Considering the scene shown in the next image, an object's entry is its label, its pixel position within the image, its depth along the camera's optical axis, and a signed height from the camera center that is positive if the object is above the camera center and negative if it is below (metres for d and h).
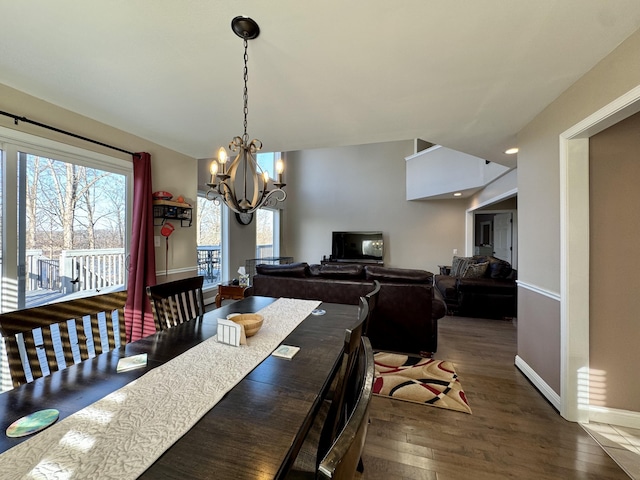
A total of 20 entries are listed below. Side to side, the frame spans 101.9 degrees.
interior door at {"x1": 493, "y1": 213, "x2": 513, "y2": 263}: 6.30 +0.14
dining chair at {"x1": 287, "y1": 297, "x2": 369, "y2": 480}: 0.83 -0.58
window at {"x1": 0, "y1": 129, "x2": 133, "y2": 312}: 2.10 +0.19
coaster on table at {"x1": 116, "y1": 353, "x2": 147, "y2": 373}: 1.11 -0.54
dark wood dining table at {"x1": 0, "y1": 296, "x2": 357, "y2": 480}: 0.66 -0.56
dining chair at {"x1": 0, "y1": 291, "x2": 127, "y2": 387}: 1.10 -0.43
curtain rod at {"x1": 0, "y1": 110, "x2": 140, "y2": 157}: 1.97 +0.96
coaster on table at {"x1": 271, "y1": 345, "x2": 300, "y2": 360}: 1.25 -0.55
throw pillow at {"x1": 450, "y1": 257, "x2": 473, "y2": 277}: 4.77 -0.47
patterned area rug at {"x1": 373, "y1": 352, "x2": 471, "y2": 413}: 2.10 -1.26
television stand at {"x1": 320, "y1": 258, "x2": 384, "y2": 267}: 6.73 -0.54
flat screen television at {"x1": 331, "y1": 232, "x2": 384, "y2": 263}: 6.82 -0.15
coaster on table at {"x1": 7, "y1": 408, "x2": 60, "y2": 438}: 0.74 -0.54
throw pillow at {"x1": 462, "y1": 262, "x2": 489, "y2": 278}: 4.35 -0.48
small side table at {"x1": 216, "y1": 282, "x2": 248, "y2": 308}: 3.67 -0.74
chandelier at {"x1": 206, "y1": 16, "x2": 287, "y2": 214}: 1.45 +0.46
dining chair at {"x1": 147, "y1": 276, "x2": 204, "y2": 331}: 1.75 -0.45
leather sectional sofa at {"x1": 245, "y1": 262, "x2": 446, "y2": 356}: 2.79 -0.60
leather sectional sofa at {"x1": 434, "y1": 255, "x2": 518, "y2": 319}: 4.04 -0.81
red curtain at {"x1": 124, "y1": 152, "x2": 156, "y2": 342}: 2.92 -0.21
